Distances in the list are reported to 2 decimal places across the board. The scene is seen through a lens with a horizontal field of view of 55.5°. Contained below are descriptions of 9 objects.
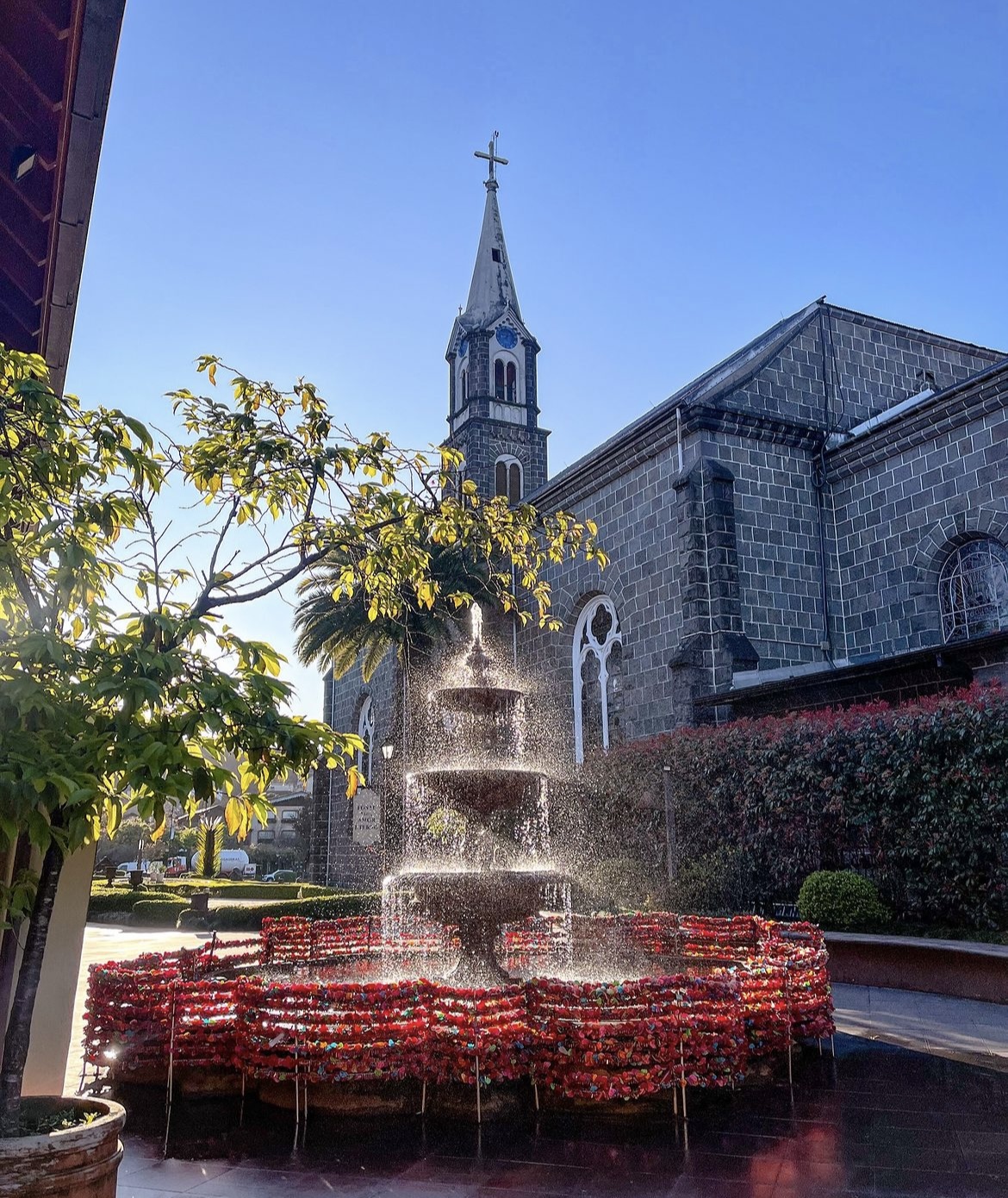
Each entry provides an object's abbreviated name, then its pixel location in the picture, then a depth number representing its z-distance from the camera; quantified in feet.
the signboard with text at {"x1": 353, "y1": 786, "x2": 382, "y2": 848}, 98.58
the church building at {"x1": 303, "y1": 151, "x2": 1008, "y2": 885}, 59.21
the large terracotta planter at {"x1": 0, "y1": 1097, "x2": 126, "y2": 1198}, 11.28
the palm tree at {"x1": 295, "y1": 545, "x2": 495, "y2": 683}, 75.36
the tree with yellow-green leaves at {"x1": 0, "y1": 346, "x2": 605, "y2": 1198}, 11.18
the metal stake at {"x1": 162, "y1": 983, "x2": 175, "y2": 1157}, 21.59
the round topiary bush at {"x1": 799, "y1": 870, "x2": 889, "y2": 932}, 39.50
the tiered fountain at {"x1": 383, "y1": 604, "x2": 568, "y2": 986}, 26.04
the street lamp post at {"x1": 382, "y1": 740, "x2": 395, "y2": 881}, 76.69
